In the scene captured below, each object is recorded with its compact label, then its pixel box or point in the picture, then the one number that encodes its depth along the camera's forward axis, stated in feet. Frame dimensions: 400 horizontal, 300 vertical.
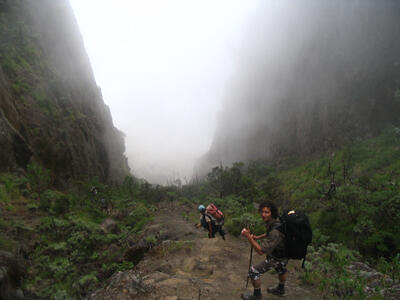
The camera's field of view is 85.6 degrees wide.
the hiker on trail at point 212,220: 24.69
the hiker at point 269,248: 10.72
